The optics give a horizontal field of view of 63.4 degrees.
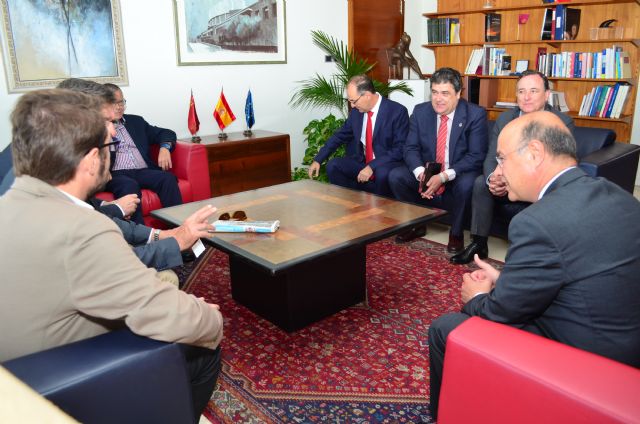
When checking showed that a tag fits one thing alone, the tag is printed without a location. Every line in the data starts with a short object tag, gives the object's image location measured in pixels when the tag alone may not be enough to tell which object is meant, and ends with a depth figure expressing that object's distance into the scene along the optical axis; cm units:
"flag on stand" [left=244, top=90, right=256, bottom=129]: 469
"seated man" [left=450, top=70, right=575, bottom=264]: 334
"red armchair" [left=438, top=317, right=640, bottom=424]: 105
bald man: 127
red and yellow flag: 450
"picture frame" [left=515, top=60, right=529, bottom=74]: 530
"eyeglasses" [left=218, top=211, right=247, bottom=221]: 252
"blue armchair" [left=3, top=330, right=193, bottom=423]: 111
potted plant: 504
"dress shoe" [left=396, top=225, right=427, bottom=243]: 374
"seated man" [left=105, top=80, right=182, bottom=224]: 347
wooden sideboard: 430
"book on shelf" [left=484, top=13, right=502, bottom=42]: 551
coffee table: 220
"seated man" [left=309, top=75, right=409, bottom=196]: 398
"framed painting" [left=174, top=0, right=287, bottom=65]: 446
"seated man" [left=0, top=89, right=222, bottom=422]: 115
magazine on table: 238
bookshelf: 473
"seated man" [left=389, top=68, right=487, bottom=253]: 353
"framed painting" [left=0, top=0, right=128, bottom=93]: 364
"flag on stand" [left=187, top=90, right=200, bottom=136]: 436
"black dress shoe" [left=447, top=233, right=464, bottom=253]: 351
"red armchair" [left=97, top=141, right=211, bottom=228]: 387
